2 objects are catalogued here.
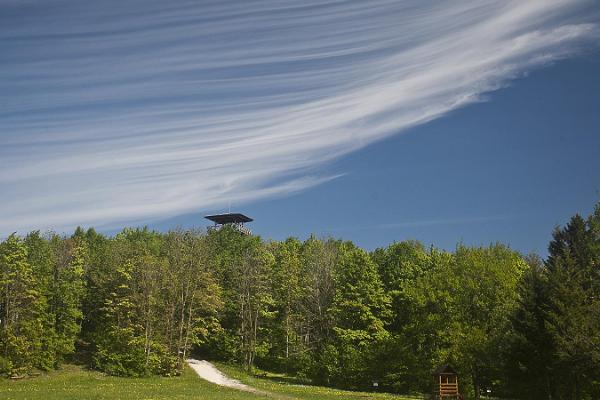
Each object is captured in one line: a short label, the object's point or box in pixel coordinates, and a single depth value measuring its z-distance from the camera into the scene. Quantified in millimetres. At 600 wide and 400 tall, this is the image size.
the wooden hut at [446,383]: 44281
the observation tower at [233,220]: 106700
